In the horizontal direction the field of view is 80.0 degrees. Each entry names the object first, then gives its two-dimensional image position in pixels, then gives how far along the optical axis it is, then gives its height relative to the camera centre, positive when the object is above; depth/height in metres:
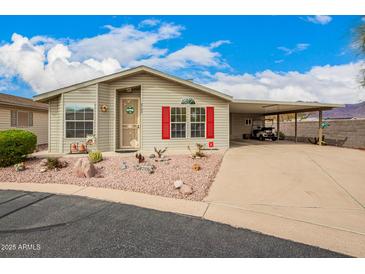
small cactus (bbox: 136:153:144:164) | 8.33 -0.98
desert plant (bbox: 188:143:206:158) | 9.41 -0.95
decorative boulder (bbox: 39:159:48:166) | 7.86 -1.12
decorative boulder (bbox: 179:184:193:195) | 5.34 -1.41
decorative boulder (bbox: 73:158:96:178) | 6.82 -1.16
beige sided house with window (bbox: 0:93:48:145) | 13.47 +1.07
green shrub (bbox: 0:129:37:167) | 7.82 -0.51
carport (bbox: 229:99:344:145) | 13.00 +1.77
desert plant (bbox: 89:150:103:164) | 8.50 -0.96
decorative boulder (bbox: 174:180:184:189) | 5.66 -1.33
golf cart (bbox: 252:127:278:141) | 19.01 -0.06
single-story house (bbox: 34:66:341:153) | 10.40 +1.01
